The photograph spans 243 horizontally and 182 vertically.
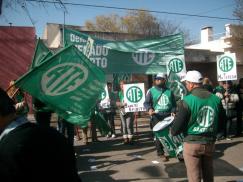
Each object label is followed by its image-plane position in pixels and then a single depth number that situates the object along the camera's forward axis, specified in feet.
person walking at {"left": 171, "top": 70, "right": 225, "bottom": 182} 12.51
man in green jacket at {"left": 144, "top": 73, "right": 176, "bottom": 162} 22.31
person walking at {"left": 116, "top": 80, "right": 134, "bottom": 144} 27.51
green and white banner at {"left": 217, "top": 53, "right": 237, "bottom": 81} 29.37
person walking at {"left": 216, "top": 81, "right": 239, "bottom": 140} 29.27
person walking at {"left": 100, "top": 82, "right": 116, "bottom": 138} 30.97
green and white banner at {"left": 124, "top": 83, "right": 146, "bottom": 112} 27.86
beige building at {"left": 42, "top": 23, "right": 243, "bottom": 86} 66.70
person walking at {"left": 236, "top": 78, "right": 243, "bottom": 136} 29.98
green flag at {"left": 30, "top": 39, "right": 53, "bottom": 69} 19.33
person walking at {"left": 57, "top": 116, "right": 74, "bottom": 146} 21.98
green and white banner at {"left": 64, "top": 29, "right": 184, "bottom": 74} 26.10
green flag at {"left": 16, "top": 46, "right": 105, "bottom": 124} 15.06
